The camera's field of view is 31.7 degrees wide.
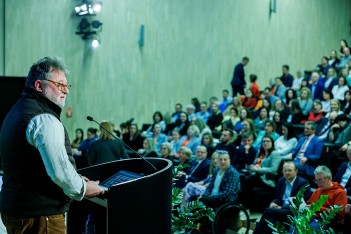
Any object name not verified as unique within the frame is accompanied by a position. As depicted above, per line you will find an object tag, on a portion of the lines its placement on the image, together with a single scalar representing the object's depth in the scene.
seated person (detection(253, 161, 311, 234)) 5.80
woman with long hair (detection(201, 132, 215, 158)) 8.65
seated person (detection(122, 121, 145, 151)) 10.05
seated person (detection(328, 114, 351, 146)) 8.11
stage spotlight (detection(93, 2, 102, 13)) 11.22
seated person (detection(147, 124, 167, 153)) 9.94
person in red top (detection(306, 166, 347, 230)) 5.39
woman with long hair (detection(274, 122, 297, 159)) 8.41
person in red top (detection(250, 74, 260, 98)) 12.75
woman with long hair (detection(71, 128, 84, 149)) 10.75
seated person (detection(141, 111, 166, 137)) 11.23
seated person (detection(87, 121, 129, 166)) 7.32
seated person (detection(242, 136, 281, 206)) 7.48
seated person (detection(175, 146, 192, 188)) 7.65
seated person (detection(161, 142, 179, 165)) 8.30
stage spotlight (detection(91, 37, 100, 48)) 11.45
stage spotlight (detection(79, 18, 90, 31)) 11.37
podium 2.52
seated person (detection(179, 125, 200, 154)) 9.23
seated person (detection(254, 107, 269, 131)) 10.19
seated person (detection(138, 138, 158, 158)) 8.98
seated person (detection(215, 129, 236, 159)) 8.25
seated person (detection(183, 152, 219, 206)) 6.91
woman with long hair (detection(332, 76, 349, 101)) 10.95
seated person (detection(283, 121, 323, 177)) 7.56
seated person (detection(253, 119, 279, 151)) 8.80
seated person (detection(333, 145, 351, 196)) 6.46
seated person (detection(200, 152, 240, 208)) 6.49
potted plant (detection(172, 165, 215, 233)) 4.25
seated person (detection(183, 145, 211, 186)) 7.41
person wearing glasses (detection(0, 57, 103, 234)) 2.42
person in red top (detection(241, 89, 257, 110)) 12.30
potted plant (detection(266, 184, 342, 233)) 3.57
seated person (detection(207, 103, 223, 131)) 11.02
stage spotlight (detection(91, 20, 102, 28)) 11.37
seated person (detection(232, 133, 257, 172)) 8.05
